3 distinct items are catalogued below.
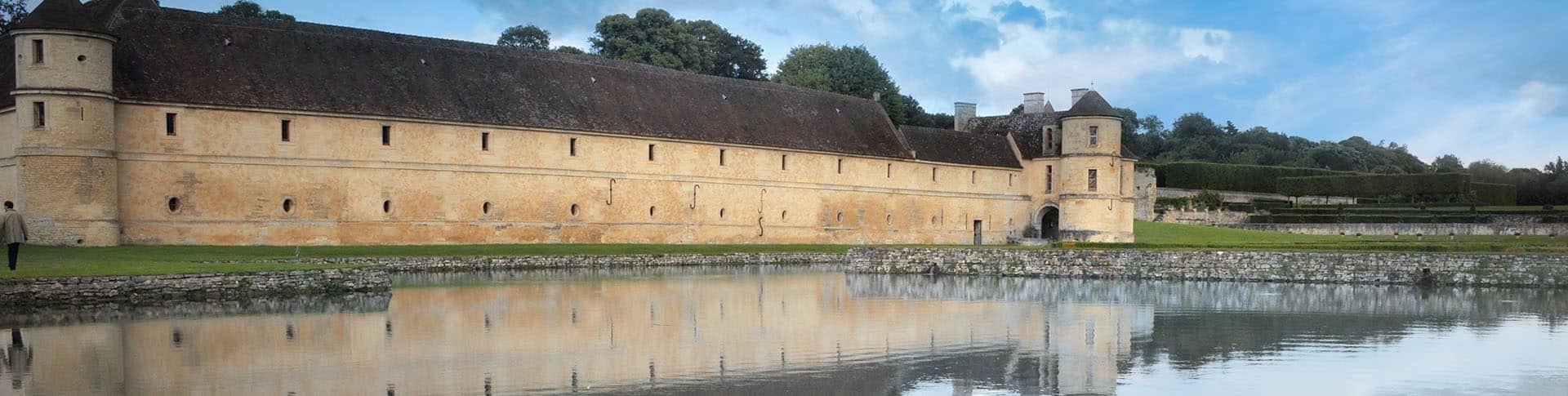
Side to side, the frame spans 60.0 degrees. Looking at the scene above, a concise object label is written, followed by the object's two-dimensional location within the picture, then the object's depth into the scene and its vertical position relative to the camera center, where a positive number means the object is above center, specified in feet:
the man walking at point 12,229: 77.41 -2.61
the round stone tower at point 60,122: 106.01 +4.98
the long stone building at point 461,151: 109.70 +3.36
